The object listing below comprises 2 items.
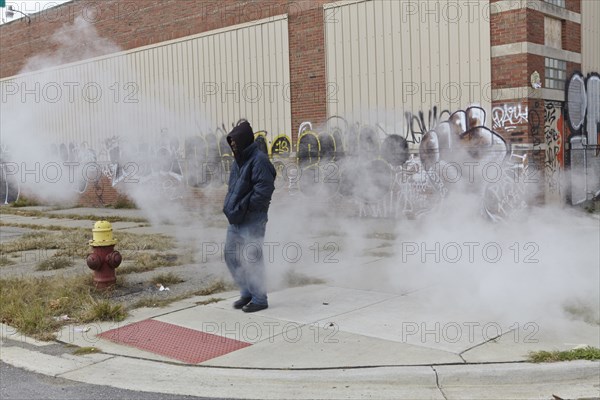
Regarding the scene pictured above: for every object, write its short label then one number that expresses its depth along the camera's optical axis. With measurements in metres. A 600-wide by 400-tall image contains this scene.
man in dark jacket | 5.76
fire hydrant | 6.52
